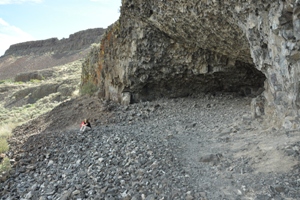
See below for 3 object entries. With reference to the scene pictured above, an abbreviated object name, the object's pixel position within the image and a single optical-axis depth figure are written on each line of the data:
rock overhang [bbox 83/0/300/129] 5.30
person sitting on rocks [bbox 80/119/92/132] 9.44
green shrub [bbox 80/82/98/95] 14.72
